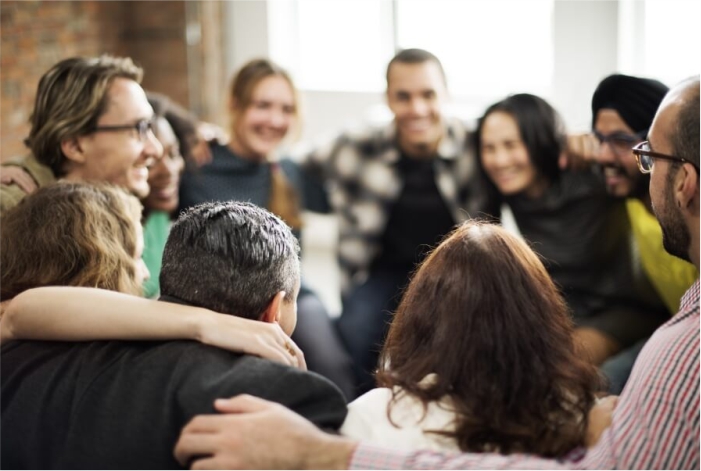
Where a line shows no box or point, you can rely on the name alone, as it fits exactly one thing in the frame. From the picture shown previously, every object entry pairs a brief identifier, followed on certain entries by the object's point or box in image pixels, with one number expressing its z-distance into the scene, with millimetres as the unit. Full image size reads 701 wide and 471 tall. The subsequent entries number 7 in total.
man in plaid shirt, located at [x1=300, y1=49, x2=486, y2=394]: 3162
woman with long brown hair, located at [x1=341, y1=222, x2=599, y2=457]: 1407
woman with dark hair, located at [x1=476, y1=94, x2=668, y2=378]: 2867
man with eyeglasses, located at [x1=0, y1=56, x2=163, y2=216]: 2607
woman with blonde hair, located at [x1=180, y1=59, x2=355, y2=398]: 3256
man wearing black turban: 2557
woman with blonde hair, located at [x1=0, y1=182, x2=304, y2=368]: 1506
